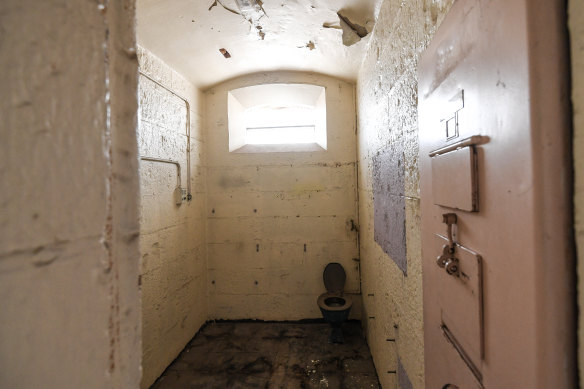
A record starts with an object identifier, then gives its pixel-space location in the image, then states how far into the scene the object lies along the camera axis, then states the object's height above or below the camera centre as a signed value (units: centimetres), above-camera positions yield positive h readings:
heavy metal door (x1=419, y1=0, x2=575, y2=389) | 45 -2
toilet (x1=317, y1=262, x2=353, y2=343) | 266 -116
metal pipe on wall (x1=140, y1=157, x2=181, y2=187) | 225 +33
